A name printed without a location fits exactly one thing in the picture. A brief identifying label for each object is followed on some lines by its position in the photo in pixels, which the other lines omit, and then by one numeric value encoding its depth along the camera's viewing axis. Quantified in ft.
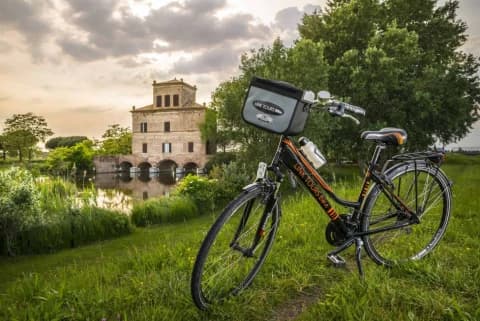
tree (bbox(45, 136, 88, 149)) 223.10
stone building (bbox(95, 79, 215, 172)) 142.61
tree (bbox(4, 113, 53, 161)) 134.62
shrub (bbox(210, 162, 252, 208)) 44.86
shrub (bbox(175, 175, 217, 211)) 43.14
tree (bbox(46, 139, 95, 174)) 135.95
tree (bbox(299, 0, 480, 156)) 49.60
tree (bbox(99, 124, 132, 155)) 173.17
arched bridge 145.19
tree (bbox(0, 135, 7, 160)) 133.54
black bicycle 7.53
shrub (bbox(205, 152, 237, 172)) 116.56
